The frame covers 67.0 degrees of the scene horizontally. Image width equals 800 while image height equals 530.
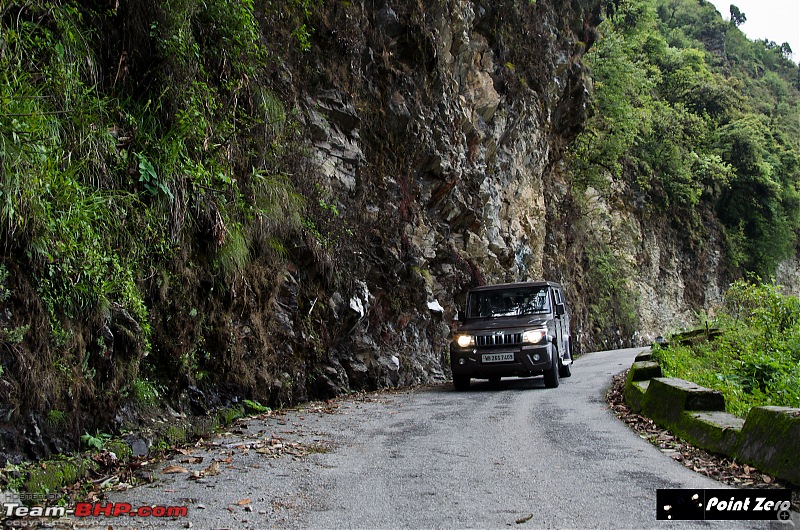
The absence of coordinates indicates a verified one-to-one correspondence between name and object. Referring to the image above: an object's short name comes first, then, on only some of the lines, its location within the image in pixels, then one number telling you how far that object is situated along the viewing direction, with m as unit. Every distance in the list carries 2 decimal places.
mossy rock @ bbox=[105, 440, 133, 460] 5.50
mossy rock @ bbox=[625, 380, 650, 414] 8.32
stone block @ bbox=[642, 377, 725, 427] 6.46
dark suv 11.36
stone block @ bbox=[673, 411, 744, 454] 5.31
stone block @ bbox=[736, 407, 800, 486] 4.39
